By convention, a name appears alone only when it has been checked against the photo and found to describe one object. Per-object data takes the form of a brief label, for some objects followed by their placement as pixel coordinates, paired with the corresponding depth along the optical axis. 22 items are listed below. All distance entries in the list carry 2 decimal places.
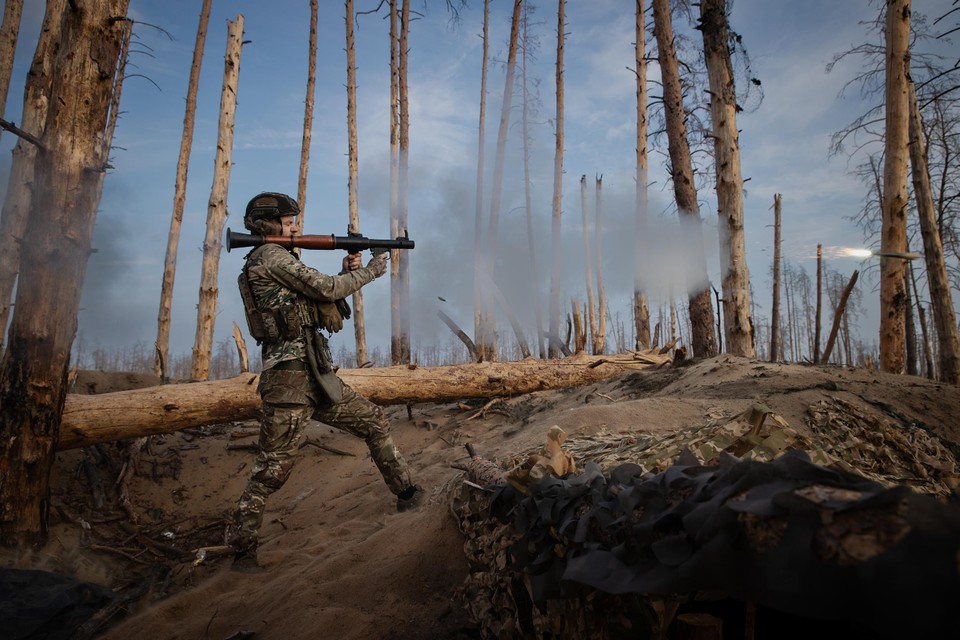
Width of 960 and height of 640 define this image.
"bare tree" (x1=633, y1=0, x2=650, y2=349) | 14.30
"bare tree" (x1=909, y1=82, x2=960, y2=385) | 8.22
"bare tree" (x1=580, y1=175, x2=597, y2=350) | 20.90
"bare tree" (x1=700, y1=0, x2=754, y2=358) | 7.11
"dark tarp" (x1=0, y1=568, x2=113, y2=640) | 2.96
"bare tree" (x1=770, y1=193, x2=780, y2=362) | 18.49
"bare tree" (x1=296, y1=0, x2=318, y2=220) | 12.64
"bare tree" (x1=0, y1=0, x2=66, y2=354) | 8.52
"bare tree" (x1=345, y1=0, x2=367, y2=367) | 13.30
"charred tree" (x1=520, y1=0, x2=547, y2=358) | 21.00
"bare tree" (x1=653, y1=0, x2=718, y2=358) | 7.62
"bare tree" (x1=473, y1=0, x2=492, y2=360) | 18.34
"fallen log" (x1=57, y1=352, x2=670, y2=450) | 5.13
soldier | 3.91
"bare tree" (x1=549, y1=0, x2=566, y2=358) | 18.67
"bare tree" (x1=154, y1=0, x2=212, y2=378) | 12.28
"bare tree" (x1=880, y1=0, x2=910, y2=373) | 6.85
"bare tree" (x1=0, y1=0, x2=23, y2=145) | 9.52
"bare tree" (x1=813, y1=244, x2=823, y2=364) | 13.98
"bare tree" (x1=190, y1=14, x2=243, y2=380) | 9.75
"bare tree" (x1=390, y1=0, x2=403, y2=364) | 14.35
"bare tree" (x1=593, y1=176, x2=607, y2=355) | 18.99
